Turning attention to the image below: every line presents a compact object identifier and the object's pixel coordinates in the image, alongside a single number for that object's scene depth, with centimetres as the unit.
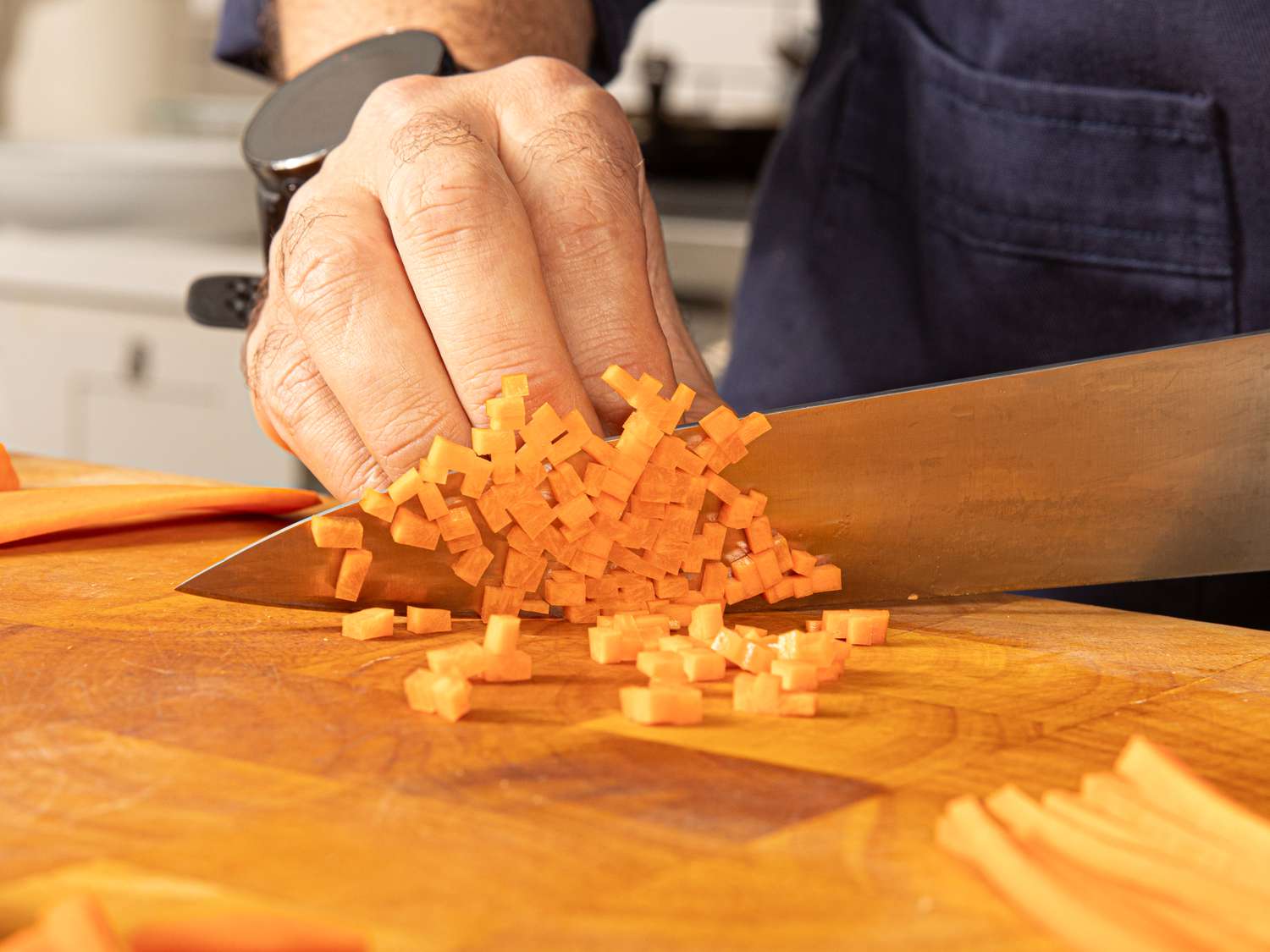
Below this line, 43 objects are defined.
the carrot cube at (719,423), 47
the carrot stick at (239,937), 37
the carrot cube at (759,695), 43
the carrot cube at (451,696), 42
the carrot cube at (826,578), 49
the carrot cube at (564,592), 48
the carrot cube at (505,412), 46
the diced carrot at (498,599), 48
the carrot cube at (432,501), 46
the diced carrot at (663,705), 42
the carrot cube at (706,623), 46
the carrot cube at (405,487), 46
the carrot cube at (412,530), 47
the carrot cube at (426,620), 47
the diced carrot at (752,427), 48
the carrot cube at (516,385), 47
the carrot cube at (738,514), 48
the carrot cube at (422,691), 43
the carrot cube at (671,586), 48
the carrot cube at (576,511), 47
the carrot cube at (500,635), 44
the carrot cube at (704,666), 45
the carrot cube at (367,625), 46
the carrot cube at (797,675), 44
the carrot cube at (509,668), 44
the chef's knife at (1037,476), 49
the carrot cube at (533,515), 47
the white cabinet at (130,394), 94
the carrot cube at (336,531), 47
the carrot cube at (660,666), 44
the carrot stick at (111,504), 50
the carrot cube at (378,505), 47
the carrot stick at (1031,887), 36
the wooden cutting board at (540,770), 37
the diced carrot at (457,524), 47
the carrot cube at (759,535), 48
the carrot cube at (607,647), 45
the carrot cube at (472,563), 47
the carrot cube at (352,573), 47
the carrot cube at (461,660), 43
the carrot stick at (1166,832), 38
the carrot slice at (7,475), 53
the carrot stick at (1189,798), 38
